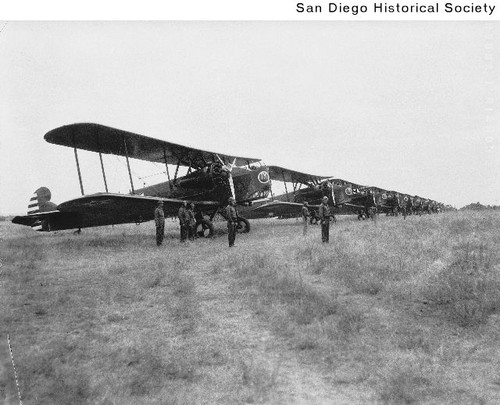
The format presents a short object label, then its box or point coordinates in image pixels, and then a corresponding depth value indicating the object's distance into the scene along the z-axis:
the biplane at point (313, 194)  21.50
